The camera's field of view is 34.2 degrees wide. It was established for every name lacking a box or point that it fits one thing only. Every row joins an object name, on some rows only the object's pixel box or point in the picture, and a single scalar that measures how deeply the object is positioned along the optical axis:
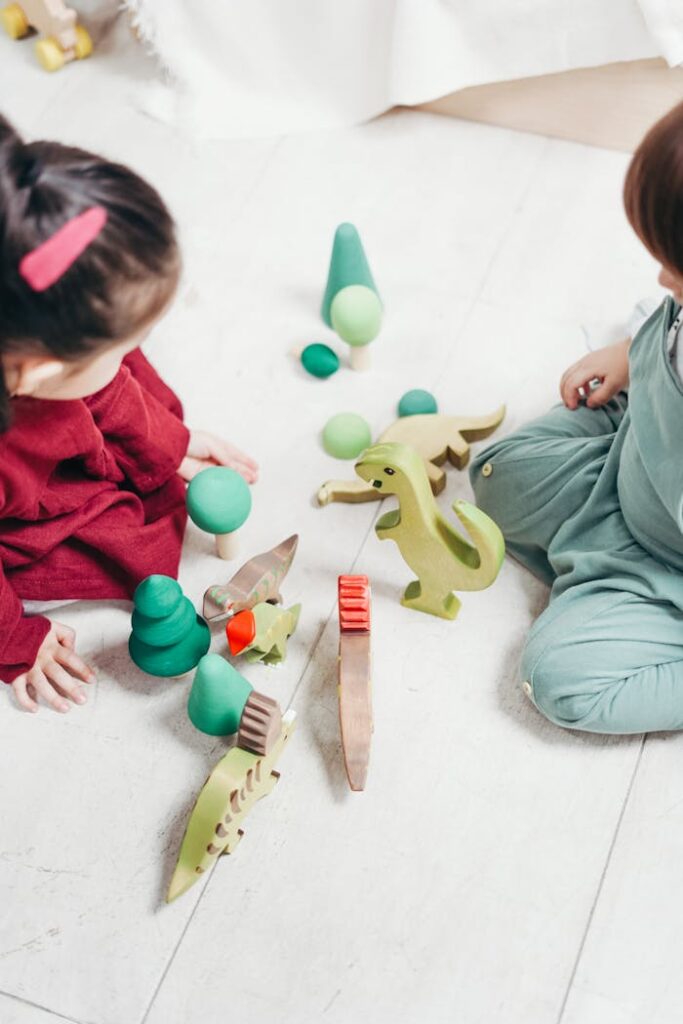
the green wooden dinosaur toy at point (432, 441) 1.08
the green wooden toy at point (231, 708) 0.87
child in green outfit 0.90
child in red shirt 0.67
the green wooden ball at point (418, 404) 1.13
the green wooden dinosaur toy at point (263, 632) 0.92
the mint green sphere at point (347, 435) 1.12
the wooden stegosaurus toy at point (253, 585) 0.95
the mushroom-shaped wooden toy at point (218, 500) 0.96
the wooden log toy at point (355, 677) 0.92
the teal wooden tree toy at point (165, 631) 0.91
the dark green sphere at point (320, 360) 1.17
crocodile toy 0.87
